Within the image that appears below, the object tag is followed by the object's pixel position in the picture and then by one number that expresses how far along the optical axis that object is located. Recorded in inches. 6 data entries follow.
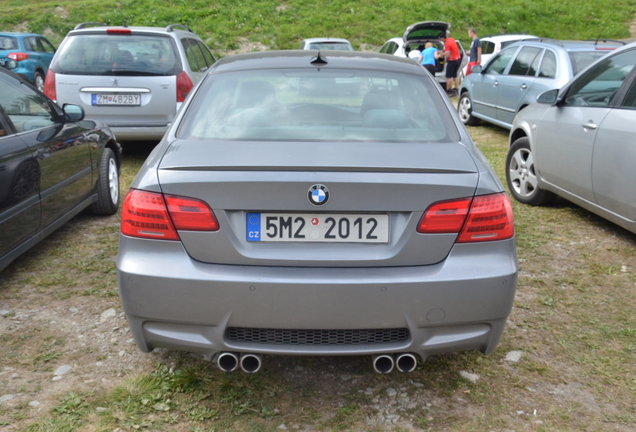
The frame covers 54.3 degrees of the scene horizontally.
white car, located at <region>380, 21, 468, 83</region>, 666.2
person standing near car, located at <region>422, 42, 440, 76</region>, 635.5
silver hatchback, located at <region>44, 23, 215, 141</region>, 288.7
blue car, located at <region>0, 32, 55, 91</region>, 602.5
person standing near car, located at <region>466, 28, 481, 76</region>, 638.5
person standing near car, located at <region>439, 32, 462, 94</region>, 639.8
